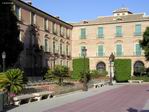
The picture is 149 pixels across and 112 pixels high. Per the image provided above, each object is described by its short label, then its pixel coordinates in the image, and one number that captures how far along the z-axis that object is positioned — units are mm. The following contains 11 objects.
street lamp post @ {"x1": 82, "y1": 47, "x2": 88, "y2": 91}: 16313
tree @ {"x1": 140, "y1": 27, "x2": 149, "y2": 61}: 27145
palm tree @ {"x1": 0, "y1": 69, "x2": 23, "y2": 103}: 9699
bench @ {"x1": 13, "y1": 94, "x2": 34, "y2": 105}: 9619
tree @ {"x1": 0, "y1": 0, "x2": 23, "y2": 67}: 16869
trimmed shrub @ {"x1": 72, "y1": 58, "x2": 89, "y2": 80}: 30463
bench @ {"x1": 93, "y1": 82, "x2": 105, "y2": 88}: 19548
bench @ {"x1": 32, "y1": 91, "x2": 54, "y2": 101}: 11074
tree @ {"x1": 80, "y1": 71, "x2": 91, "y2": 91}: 16383
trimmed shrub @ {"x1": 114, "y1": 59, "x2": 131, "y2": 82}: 29093
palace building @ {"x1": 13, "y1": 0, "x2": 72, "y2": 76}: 23976
